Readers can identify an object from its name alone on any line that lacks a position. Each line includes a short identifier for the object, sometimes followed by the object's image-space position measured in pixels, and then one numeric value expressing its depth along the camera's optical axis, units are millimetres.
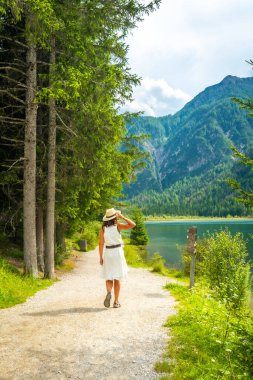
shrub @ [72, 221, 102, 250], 35750
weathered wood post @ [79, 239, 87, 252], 31805
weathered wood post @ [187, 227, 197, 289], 12997
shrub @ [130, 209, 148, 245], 48344
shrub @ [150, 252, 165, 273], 21219
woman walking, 8633
